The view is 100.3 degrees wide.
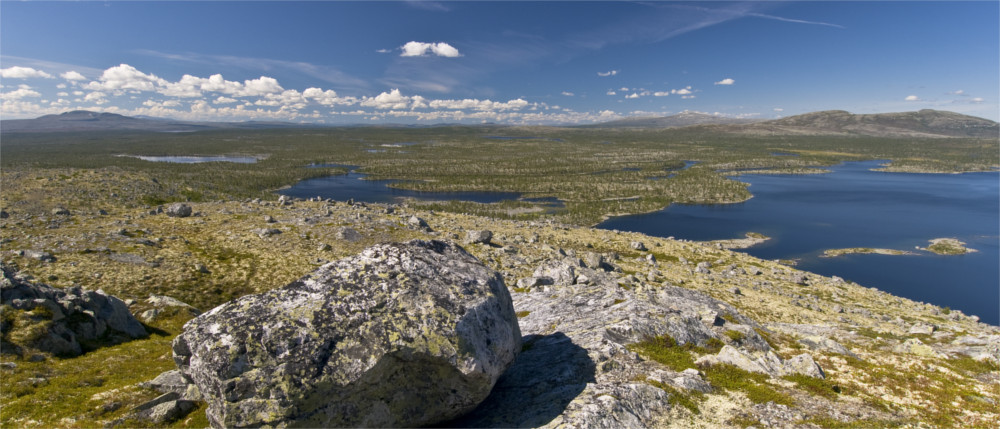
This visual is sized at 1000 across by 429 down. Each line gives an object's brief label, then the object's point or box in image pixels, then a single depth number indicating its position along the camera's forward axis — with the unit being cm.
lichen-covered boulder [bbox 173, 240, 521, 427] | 869
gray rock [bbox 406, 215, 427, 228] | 4891
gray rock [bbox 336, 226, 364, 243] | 4180
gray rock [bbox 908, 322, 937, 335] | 2605
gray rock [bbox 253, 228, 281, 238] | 4028
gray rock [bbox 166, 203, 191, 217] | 4509
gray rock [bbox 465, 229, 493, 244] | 4312
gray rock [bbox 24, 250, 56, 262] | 2891
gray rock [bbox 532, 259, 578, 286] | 2623
